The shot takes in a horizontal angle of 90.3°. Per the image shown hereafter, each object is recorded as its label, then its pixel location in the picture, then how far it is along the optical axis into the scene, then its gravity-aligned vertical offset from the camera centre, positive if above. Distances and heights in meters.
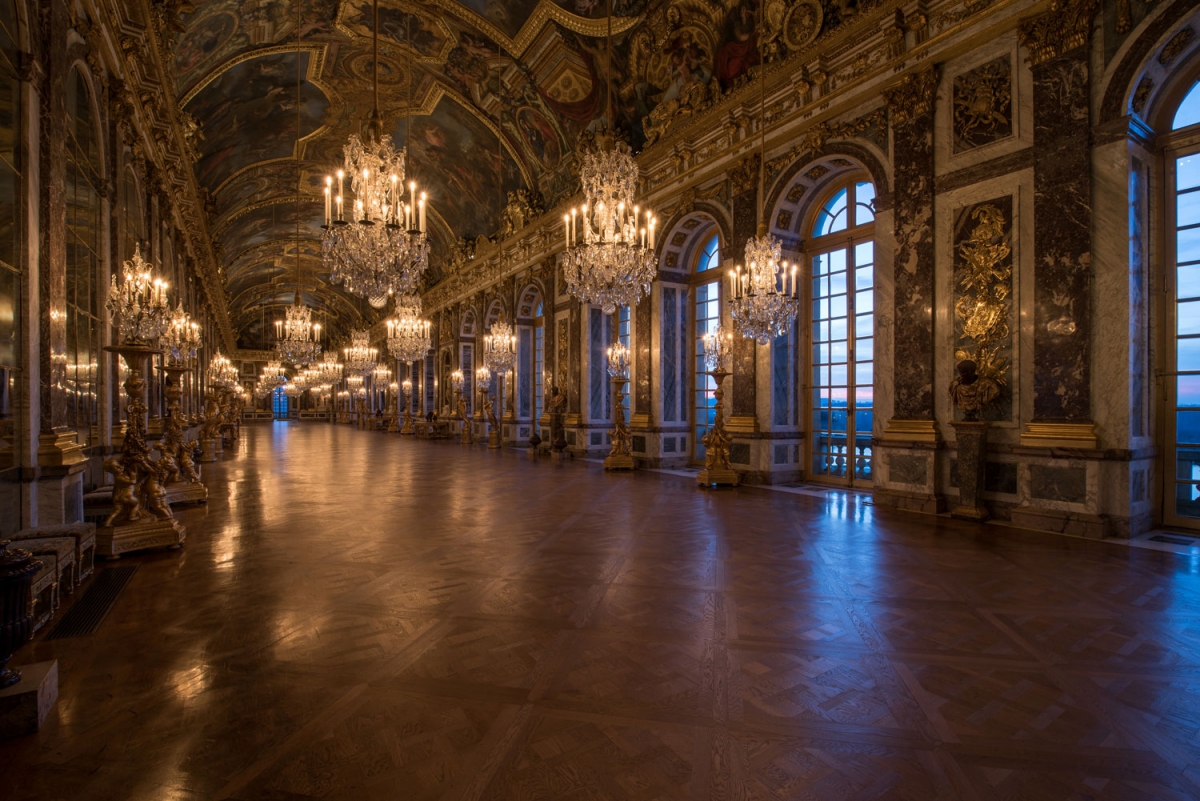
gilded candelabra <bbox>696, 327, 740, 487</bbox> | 8.88 -0.65
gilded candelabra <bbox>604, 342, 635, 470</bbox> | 11.34 -0.52
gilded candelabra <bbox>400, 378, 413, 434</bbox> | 24.92 -0.82
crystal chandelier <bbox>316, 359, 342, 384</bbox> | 29.95 +1.47
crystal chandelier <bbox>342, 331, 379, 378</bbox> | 21.11 +1.56
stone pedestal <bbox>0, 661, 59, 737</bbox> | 2.13 -1.11
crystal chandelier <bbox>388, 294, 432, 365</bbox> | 13.16 +1.48
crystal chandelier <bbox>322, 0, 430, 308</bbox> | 5.91 +1.71
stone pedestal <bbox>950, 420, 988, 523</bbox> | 6.23 -0.76
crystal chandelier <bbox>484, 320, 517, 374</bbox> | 14.48 +1.25
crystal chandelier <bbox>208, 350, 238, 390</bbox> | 15.11 +0.69
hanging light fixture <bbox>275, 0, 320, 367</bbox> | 14.34 +1.49
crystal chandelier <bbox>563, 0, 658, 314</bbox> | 6.78 +1.78
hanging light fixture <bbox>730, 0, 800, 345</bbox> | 7.68 +1.31
